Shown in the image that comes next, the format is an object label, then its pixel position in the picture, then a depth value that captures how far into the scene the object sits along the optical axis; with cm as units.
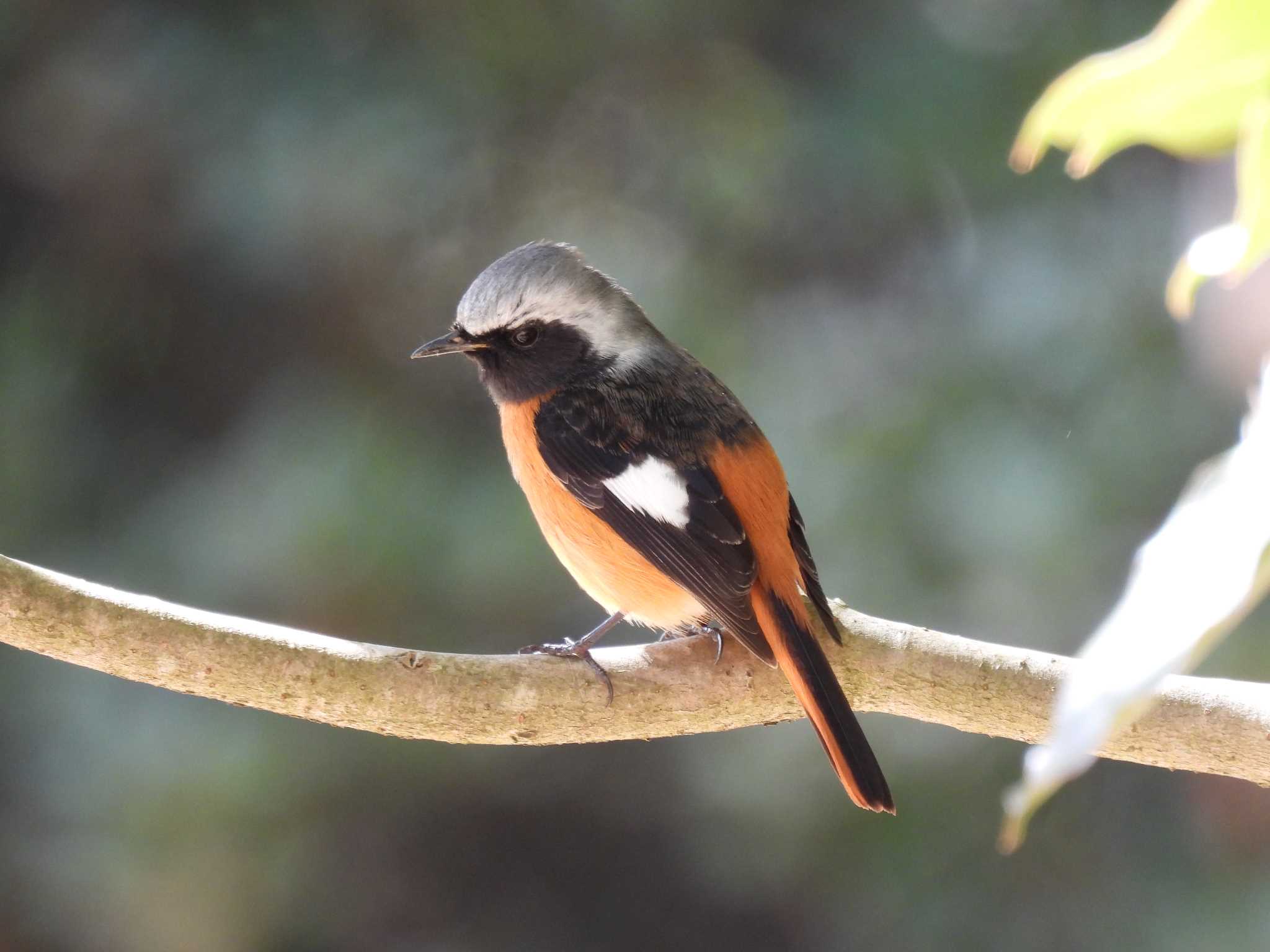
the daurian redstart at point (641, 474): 493
